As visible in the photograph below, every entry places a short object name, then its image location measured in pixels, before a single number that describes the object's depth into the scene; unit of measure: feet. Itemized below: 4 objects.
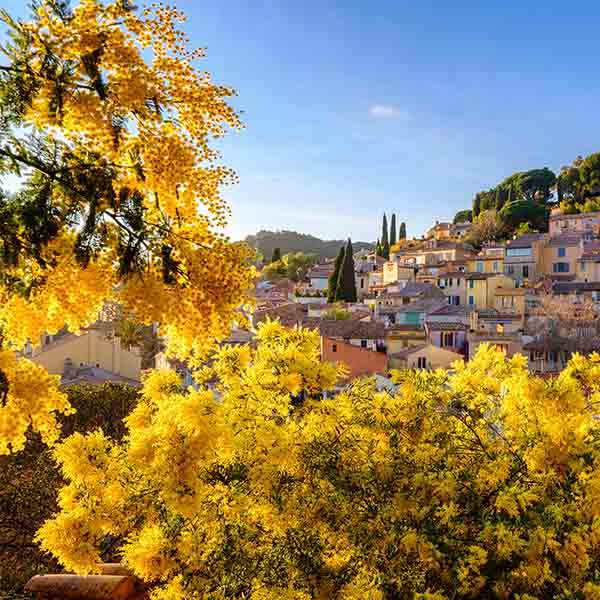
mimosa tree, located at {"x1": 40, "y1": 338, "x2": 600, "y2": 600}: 19.53
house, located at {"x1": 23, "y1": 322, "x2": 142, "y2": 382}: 111.75
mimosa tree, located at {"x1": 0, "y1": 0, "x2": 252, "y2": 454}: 12.78
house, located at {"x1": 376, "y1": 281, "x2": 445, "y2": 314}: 178.36
